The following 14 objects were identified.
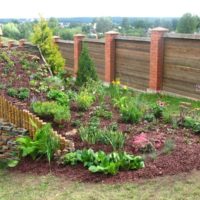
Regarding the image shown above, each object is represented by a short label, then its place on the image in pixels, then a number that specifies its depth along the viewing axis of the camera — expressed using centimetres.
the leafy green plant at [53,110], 535
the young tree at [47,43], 1204
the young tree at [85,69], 912
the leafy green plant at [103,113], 578
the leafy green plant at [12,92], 635
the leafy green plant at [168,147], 456
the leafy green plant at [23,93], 627
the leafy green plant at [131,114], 561
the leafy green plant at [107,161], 406
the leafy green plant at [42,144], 458
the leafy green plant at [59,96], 618
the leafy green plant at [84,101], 612
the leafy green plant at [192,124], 529
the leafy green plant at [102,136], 469
